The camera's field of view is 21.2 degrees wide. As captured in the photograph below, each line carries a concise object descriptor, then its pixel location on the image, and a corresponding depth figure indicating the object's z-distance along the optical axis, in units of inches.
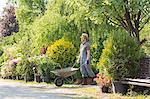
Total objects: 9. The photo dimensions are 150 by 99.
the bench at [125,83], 441.7
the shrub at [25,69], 789.2
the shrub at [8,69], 892.0
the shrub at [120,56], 474.0
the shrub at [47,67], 710.5
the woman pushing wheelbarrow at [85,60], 567.2
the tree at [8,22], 1625.2
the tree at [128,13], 611.1
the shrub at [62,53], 729.0
